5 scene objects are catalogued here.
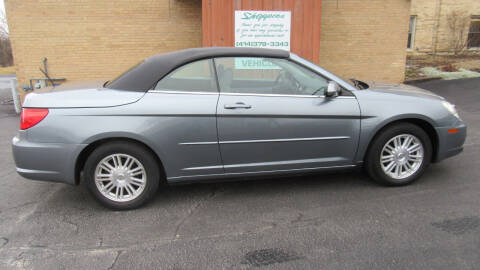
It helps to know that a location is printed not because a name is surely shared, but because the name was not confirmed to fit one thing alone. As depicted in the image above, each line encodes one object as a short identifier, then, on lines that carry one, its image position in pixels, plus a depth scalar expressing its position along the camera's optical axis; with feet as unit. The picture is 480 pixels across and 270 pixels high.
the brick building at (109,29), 28.02
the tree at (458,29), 54.19
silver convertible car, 11.10
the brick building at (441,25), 54.24
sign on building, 24.32
